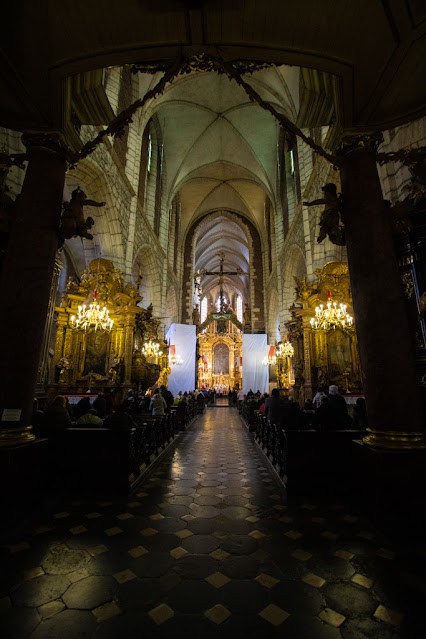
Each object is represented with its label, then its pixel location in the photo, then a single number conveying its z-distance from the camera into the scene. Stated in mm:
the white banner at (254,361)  19500
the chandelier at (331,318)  8477
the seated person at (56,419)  3873
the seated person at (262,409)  8262
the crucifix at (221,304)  25909
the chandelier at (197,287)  31856
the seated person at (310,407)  6611
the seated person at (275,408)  5863
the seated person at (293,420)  4121
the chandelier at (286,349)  12759
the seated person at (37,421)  3848
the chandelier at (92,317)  8273
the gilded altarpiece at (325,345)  9648
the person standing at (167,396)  10234
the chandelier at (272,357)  16856
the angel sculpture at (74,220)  3508
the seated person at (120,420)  4102
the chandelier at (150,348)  11973
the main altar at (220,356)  35156
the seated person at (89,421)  4290
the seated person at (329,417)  3965
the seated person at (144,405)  8301
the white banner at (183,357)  17625
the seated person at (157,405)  7648
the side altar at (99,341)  9367
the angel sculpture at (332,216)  3539
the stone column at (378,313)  2793
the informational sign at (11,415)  2870
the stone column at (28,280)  2947
